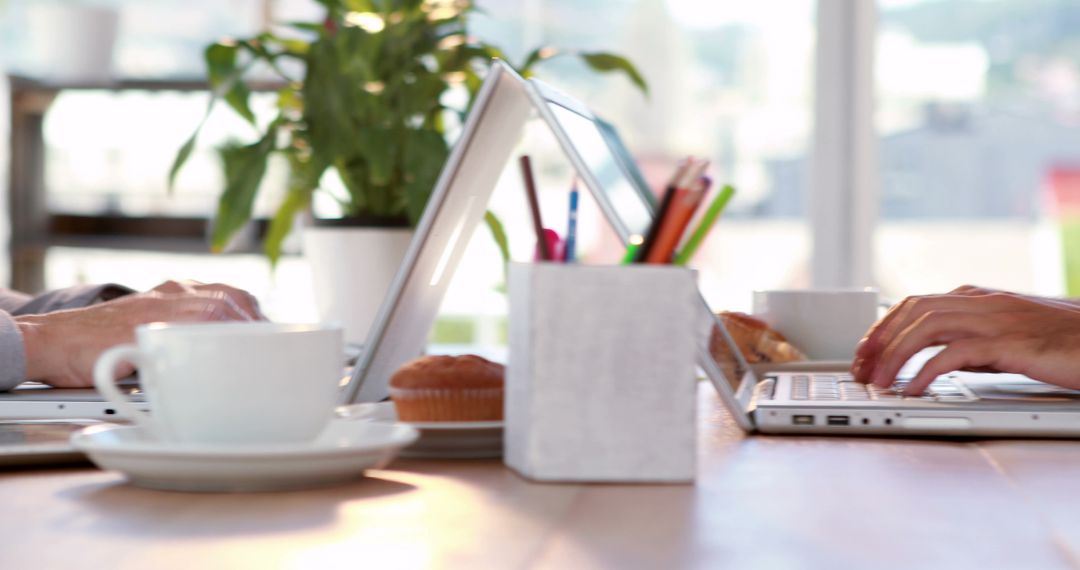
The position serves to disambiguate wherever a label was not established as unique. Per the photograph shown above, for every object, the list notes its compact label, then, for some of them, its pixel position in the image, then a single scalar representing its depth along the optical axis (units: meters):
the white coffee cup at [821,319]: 1.60
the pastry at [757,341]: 1.48
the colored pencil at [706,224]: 1.04
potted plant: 2.57
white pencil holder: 1.00
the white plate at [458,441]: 1.10
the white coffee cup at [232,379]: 0.99
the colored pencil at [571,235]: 1.04
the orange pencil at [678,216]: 1.00
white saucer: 0.98
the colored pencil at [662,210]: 1.00
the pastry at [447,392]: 1.13
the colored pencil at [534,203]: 1.02
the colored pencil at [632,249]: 1.03
